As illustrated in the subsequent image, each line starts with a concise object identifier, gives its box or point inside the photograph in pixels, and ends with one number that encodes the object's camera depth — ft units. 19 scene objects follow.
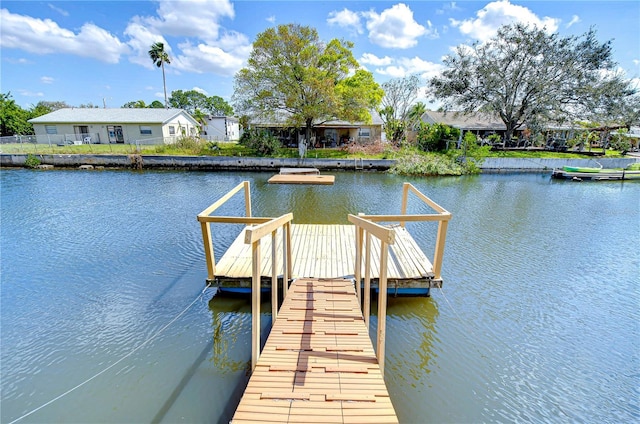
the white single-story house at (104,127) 101.60
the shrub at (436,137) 100.53
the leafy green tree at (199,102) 246.68
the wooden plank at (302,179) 51.72
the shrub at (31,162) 79.25
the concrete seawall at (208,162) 81.15
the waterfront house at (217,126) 144.05
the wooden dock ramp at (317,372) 9.12
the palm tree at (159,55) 158.20
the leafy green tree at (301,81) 80.74
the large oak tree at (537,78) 93.71
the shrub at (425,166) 75.97
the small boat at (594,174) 75.10
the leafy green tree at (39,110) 135.54
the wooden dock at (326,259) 19.18
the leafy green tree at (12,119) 119.14
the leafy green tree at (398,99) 126.11
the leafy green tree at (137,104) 167.12
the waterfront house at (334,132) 104.58
